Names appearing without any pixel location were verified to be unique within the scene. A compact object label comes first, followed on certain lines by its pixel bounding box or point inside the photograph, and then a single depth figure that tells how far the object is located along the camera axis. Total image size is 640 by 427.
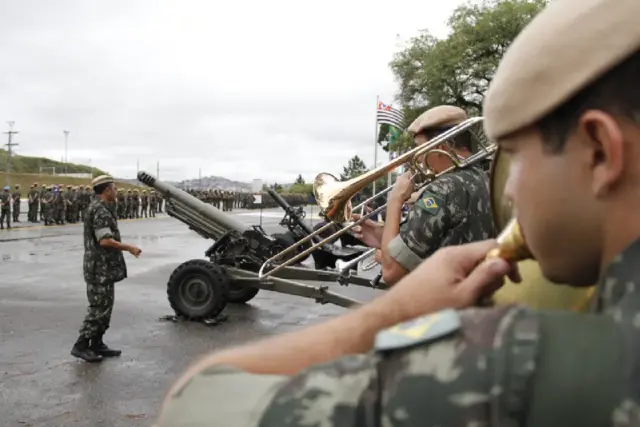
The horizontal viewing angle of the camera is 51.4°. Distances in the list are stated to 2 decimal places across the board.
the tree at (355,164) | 81.44
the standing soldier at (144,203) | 38.34
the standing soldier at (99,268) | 6.09
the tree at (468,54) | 29.67
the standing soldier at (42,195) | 28.88
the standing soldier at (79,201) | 30.38
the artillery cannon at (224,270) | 7.33
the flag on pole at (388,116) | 22.75
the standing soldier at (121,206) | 35.02
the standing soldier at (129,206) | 35.91
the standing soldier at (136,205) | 36.88
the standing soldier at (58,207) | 28.80
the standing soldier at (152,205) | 39.69
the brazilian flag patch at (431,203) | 2.80
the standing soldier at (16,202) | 27.80
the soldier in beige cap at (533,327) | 0.55
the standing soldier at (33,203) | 29.04
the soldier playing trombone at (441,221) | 2.80
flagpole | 30.55
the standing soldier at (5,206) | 24.05
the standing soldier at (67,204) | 29.44
